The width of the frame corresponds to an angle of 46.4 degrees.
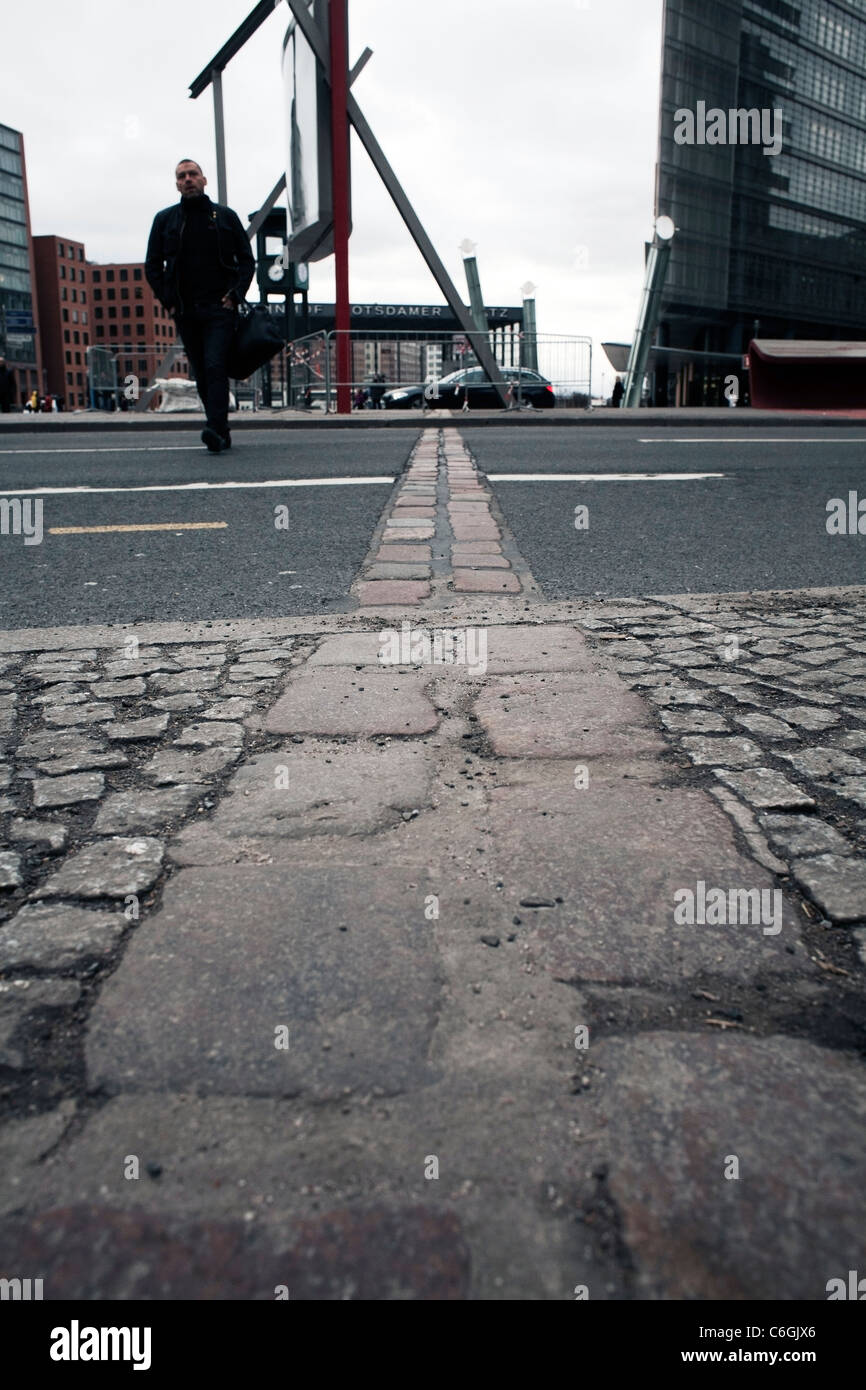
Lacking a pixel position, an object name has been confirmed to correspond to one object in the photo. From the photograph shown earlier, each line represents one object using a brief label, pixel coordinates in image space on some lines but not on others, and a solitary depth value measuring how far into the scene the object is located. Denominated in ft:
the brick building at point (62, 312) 369.30
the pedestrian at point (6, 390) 72.28
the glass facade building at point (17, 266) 318.45
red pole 41.83
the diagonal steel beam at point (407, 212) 42.01
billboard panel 42.45
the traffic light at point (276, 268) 60.70
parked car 49.93
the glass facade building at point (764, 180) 170.19
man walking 23.13
